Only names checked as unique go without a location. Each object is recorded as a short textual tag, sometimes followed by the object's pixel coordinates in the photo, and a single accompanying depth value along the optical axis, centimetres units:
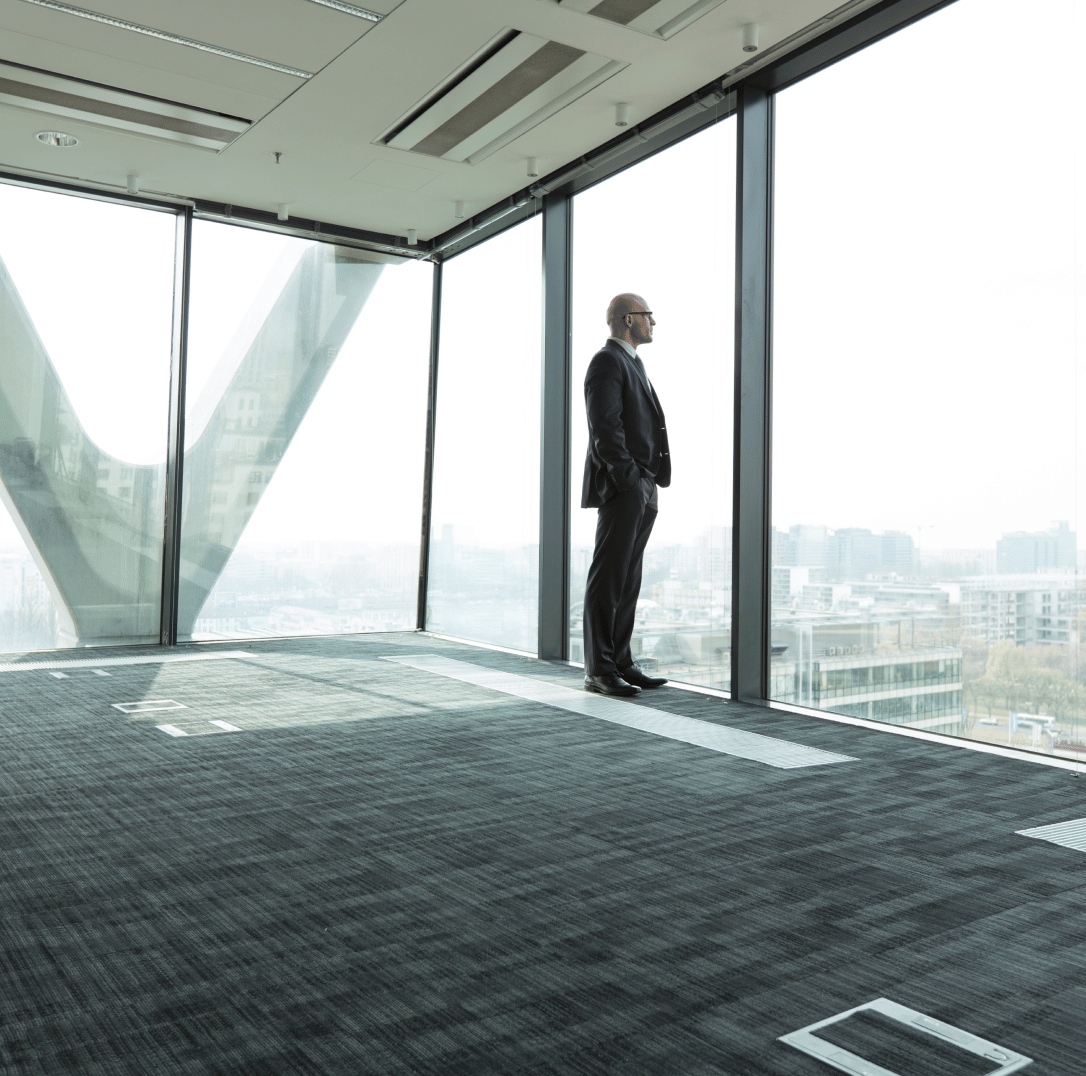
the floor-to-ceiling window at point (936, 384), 307
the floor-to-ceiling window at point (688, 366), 438
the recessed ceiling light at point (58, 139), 503
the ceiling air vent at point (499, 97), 411
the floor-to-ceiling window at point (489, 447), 590
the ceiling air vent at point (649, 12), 362
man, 412
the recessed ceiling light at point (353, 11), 370
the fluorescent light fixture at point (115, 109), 439
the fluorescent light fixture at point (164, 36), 375
